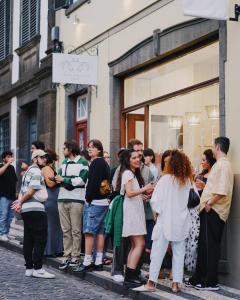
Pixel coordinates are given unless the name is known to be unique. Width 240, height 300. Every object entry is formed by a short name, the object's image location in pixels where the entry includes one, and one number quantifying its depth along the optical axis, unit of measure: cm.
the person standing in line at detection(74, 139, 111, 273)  1035
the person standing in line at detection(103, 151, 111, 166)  1201
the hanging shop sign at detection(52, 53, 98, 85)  1409
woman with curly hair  871
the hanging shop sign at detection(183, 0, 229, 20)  918
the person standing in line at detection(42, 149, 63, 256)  1244
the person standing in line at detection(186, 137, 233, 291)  908
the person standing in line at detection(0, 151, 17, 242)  1495
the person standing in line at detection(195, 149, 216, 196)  970
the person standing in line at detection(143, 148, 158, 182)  1073
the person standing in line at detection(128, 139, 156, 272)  996
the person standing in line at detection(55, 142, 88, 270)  1112
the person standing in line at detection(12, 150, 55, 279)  1045
